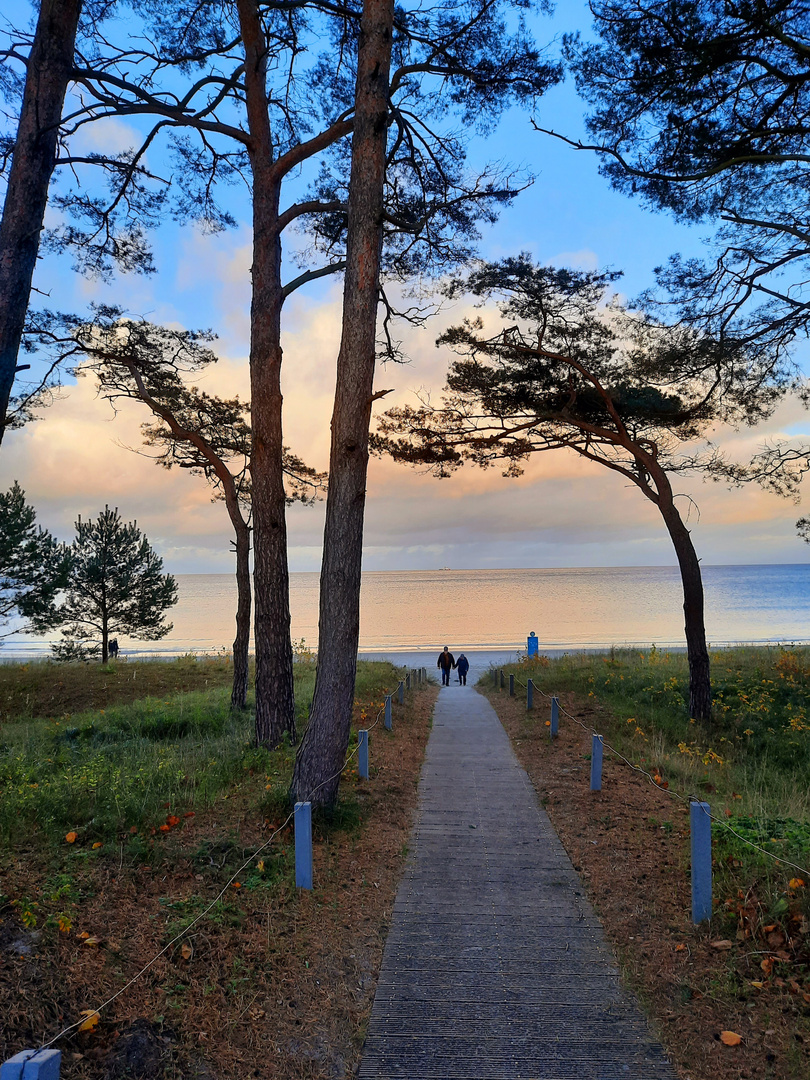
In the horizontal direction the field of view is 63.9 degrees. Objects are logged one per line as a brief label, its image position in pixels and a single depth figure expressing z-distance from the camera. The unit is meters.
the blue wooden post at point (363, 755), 8.21
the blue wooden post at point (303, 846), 5.02
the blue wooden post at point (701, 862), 4.69
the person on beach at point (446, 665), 26.53
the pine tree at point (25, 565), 21.95
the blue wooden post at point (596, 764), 8.02
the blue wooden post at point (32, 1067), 2.21
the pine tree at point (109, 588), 27.98
